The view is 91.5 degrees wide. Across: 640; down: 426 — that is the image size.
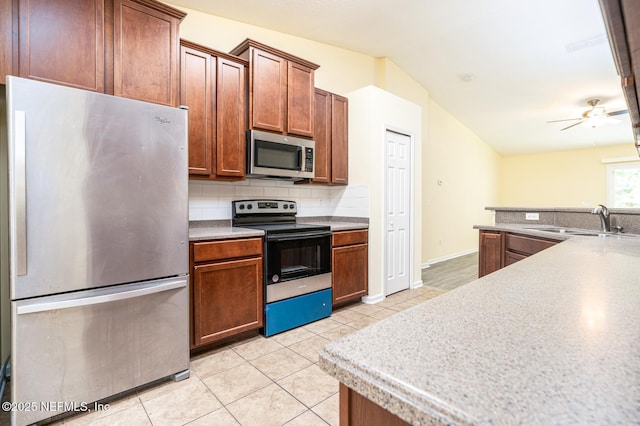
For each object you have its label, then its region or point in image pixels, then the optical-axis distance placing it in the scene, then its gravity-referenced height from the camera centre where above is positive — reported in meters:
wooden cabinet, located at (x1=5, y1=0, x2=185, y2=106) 1.73 +1.01
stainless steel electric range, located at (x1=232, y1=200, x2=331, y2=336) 2.67 -0.52
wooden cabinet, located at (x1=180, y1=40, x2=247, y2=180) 2.45 +0.82
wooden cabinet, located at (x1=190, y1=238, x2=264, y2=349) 2.27 -0.62
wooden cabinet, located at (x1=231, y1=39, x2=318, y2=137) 2.79 +1.14
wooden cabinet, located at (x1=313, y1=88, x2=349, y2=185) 3.47 +0.82
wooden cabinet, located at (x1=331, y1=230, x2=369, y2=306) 3.28 -0.62
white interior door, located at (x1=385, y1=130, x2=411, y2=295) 3.82 -0.02
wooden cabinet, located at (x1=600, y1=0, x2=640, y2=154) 0.44 +0.28
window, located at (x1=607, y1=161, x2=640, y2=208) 7.22 +0.59
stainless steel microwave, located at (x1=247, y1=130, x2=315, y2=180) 2.78 +0.51
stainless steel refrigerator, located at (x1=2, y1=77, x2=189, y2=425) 1.52 -0.20
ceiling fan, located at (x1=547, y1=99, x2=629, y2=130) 4.99 +1.52
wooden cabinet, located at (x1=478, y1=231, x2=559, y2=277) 2.50 -0.34
